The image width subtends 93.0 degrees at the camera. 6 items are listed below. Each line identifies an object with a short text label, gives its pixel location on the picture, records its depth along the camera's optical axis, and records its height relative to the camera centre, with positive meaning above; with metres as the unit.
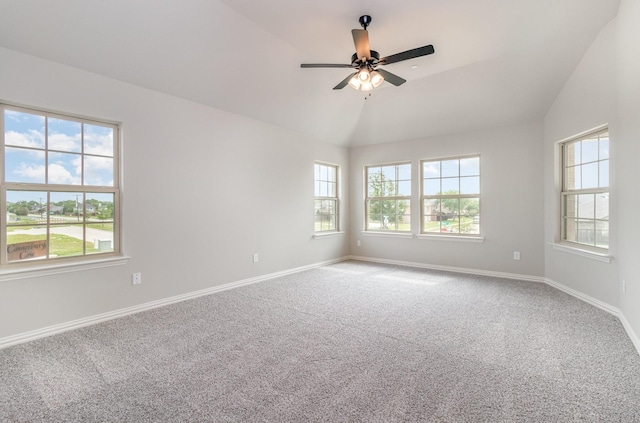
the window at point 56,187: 2.75 +0.21
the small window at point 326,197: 6.09 +0.24
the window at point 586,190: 3.54 +0.25
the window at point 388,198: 6.07 +0.23
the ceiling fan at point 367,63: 2.69 +1.40
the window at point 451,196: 5.36 +0.24
